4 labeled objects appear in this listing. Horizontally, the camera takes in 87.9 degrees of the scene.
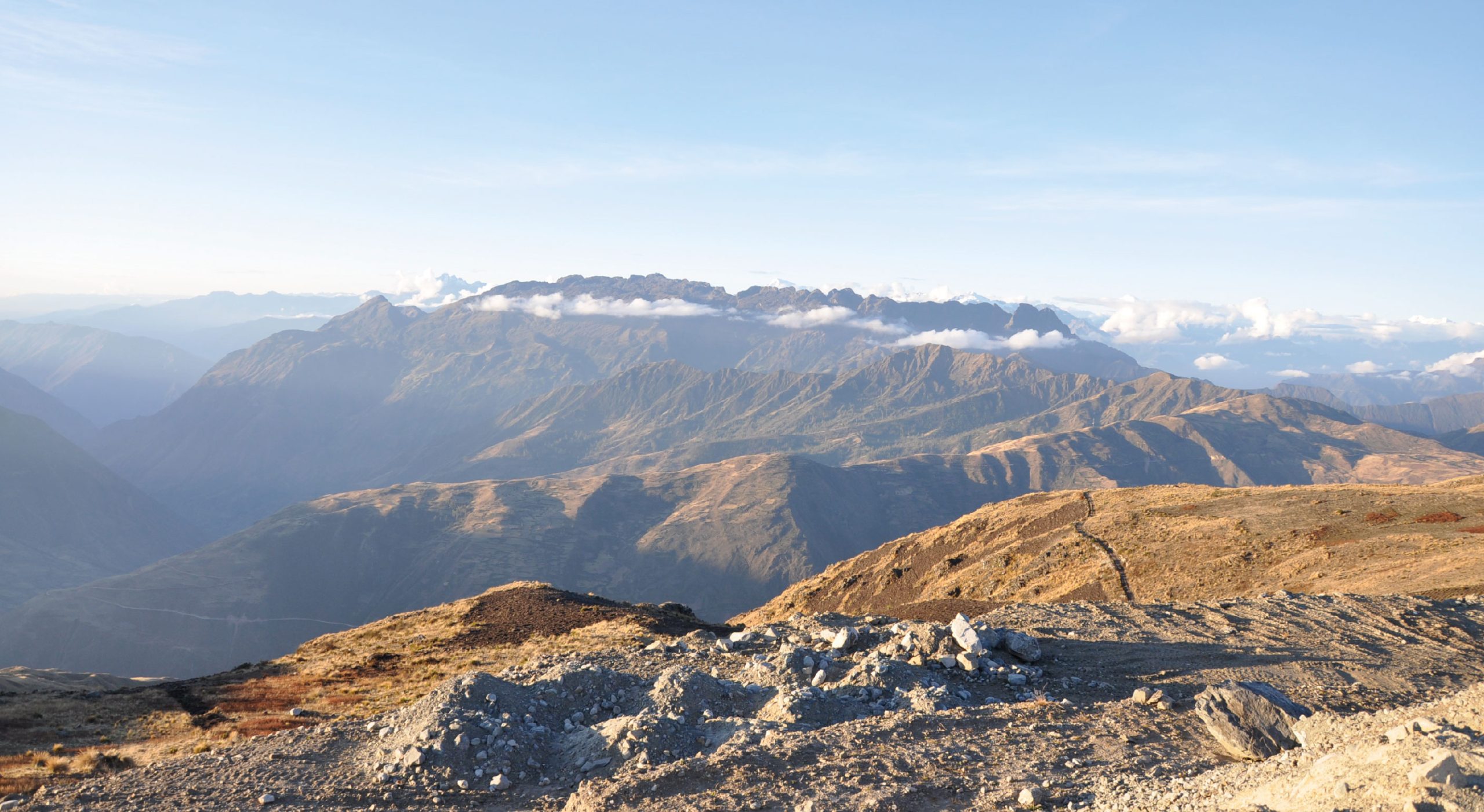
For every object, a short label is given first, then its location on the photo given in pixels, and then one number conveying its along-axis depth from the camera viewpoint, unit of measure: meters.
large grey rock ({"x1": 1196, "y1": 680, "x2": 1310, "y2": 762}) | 23.22
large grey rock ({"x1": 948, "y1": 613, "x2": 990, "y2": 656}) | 33.50
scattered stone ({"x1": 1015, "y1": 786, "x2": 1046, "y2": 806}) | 20.09
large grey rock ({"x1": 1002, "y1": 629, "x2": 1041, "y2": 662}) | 35.03
